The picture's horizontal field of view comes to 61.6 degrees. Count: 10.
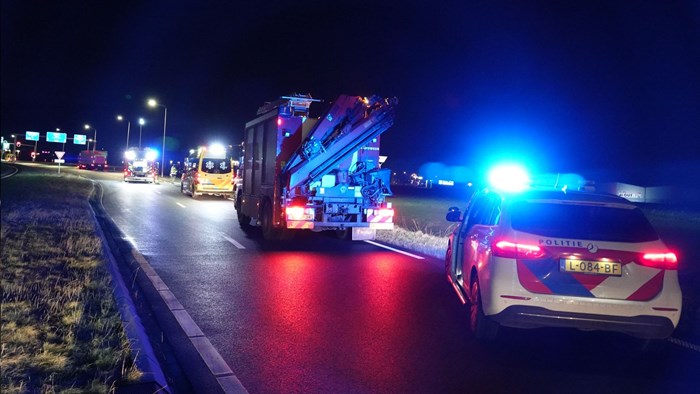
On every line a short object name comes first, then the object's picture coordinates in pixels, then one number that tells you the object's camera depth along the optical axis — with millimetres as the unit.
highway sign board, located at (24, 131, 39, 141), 95438
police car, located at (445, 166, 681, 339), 5219
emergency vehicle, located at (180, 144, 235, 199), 29438
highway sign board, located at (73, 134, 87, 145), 92062
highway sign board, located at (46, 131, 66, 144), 93875
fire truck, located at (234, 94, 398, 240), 12906
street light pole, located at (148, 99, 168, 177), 47250
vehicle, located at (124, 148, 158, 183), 43438
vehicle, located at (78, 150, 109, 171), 77312
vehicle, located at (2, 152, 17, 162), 102900
